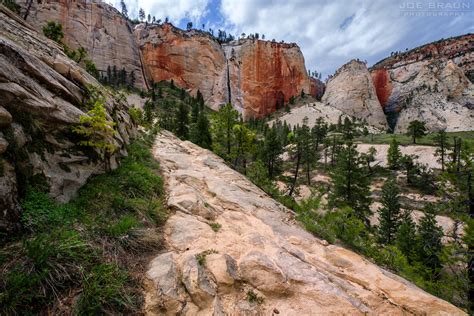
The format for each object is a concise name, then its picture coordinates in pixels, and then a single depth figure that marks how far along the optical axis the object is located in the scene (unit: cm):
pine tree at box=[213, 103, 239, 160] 1912
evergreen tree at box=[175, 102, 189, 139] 3137
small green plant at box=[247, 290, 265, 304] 369
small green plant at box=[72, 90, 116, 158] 569
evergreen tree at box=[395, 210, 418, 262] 1816
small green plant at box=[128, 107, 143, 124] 1402
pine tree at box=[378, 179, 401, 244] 2262
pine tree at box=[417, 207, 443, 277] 1666
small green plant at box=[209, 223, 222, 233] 590
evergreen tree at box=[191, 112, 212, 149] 2604
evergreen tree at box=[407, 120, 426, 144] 4375
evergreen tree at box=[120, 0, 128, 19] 9962
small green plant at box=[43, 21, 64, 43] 2491
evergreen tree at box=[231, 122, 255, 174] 1901
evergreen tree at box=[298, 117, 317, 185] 2491
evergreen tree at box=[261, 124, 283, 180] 2800
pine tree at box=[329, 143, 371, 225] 2148
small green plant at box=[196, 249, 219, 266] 416
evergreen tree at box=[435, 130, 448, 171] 3467
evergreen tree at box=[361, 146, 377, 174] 3956
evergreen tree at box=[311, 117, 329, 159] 5285
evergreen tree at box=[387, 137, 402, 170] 3631
